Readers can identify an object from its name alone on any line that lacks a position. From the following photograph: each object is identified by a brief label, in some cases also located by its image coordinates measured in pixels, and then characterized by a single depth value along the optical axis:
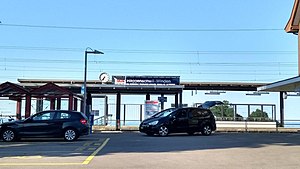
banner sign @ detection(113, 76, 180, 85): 35.19
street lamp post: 28.48
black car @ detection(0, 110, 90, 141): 19.05
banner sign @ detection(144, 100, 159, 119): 32.09
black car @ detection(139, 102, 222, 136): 23.03
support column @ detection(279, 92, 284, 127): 39.83
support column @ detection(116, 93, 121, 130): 35.10
